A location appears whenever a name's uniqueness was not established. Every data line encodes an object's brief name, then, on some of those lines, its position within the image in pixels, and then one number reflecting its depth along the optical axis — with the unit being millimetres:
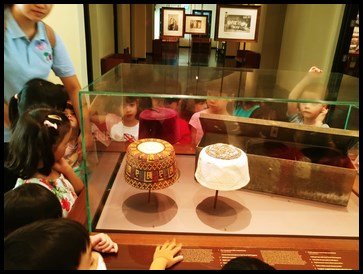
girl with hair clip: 831
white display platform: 779
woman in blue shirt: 933
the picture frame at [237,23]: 1945
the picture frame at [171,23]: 2555
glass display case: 792
